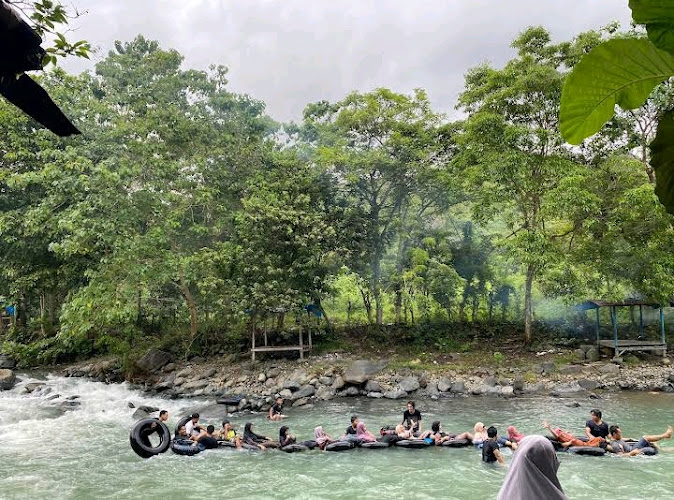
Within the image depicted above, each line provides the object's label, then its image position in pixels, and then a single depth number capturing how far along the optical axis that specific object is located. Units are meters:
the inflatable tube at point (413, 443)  9.05
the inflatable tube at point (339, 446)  9.04
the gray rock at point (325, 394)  12.97
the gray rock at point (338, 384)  13.28
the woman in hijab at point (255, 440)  9.23
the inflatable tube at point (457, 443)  9.05
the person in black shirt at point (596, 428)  8.56
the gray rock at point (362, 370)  13.37
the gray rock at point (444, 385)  12.98
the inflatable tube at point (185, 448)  8.95
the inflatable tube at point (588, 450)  8.34
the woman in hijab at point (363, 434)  9.16
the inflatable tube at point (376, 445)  9.09
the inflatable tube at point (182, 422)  9.59
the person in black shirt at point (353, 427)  9.28
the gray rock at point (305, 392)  12.98
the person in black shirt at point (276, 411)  11.32
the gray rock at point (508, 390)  12.52
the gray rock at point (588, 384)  12.51
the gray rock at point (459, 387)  12.90
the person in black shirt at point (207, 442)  9.16
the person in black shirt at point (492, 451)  8.08
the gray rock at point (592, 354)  14.08
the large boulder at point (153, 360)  15.38
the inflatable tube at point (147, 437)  8.78
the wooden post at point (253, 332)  14.85
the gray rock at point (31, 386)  13.88
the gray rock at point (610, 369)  13.06
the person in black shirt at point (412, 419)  9.39
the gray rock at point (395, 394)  12.87
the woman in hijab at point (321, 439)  9.14
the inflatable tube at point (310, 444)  9.19
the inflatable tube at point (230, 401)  12.44
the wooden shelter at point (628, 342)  13.95
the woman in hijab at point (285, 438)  9.22
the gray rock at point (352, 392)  13.16
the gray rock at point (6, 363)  16.48
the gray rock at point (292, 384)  13.29
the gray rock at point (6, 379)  14.05
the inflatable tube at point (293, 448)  9.12
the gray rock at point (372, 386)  13.16
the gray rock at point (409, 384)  13.09
